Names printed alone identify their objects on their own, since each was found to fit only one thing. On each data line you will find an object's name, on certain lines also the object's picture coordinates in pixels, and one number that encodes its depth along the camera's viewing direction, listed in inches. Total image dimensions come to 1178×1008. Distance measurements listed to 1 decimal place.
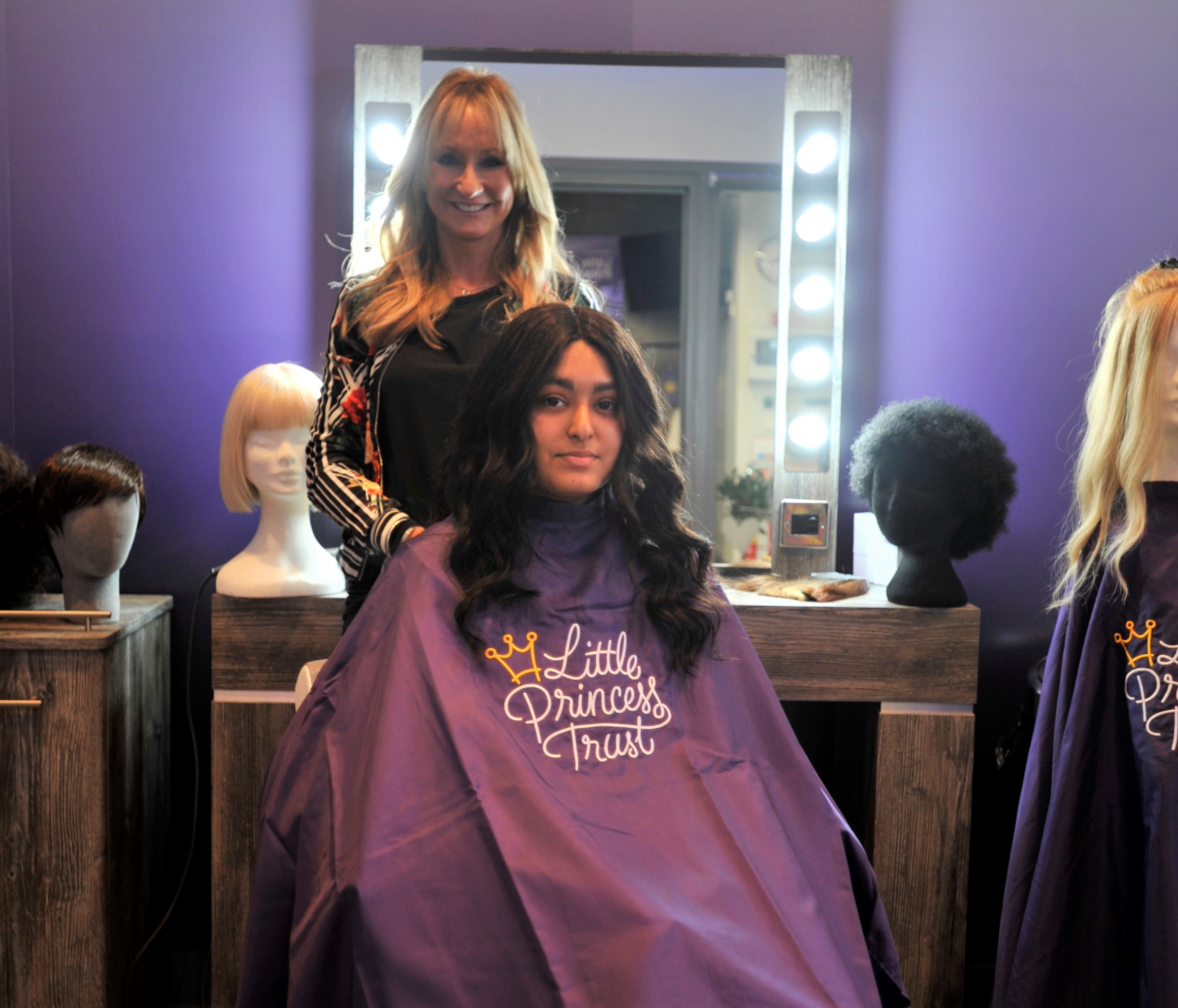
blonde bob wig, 74.6
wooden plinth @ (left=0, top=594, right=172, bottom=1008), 70.0
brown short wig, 69.8
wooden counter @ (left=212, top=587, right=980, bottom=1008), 75.9
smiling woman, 58.7
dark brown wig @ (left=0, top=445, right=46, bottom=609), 74.0
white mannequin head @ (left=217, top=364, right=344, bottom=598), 74.9
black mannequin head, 73.3
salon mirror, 88.0
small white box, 84.8
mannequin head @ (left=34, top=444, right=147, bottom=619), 69.9
